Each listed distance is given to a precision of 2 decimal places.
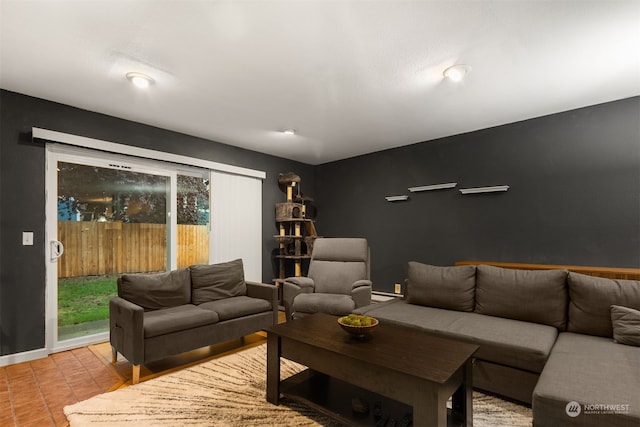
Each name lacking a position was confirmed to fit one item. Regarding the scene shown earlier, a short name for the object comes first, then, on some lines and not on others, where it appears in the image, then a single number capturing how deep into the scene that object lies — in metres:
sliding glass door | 3.26
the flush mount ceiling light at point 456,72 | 2.53
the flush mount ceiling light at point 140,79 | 2.65
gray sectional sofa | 1.53
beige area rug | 1.96
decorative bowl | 2.00
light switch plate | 2.99
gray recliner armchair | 3.40
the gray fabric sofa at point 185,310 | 2.57
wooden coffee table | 1.55
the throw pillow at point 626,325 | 2.07
